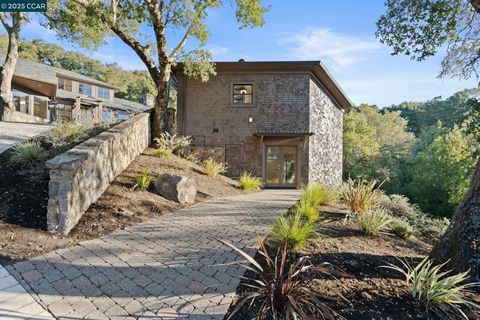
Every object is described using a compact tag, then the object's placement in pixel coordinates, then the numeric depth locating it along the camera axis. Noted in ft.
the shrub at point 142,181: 21.43
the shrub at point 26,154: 21.11
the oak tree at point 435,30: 18.48
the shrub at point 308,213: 16.83
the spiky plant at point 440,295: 8.93
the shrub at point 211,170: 32.42
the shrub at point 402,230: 17.26
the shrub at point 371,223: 16.01
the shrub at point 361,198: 19.16
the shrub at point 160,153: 30.35
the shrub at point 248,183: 34.06
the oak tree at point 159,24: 30.71
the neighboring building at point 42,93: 67.05
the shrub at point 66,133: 24.21
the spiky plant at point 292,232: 12.68
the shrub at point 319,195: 21.06
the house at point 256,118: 45.32
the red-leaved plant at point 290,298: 8.33
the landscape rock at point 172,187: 21.81
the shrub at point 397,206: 24.55
